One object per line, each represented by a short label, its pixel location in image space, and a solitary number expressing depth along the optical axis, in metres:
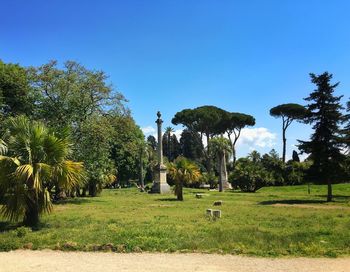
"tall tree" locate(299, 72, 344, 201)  31.28
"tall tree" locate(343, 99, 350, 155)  30.80
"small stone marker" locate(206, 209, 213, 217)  17.31
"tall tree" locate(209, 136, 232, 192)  54.88
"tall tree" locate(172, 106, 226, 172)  73.44
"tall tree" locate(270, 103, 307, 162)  69.69
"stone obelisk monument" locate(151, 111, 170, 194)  41.50
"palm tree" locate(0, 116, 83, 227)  13.41
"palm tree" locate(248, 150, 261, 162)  69.31
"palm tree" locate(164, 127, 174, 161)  107.57
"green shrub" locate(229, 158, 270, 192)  50.53
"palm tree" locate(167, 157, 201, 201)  29.44
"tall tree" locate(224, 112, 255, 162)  76.19
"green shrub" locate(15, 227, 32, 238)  12.33
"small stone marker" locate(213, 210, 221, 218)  17.33
